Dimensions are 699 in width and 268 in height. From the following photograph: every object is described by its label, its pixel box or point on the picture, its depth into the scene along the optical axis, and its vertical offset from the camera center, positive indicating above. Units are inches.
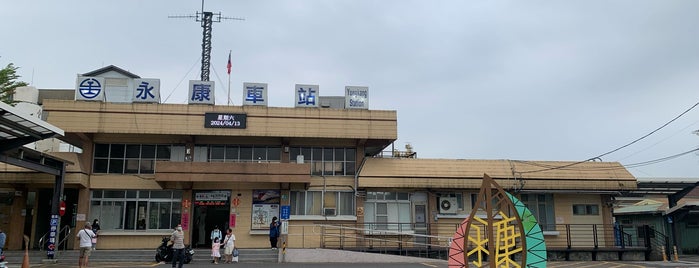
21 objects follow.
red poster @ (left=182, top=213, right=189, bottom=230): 893.4 -3.4
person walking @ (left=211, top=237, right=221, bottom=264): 759.7 -42.1
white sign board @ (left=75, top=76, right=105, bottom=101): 896.9 +214.8
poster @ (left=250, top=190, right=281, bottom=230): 914.7 +20.2
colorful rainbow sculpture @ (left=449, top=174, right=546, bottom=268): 371.9 -12.1
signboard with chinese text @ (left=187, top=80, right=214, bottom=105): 906.1 +211.5
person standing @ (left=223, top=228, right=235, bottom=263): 761.0 -37.8
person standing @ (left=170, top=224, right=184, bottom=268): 600.1 -28.7
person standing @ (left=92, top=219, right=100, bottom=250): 850.3 -14.3
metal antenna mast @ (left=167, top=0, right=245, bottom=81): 1710.1 +557.6
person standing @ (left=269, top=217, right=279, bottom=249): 856.3 -20.6
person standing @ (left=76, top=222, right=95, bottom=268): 633.6 -28.1
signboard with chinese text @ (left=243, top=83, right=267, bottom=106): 920.9 +211.1
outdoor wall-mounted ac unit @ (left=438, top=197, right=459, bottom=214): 938.1 +24.2
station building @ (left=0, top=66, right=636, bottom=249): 876.6 +63.4
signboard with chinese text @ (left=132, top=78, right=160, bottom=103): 909.2 +213.8
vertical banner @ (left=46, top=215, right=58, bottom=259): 761.6 -26.8
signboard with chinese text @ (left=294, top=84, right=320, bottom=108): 938.7 +213.2
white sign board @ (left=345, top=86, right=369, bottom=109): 942.6 +210.4
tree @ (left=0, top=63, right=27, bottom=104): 874.1 +224.8
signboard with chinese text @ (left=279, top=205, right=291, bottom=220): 901.2 +9.9
